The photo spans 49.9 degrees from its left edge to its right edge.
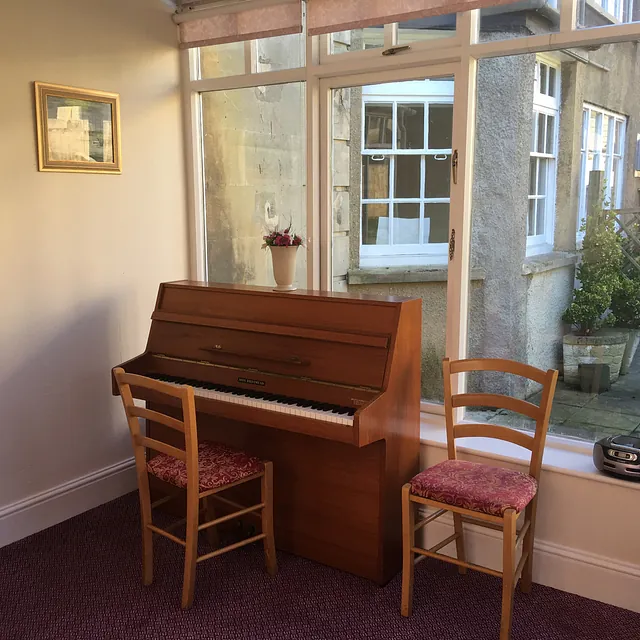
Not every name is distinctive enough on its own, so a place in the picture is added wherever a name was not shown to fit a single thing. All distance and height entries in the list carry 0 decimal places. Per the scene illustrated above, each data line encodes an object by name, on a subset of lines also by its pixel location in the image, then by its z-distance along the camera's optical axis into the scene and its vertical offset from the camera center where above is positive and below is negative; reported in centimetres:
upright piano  270 -79
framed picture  318 +36
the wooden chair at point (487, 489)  238 -102
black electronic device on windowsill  259 -95
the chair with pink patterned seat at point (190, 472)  253 -104
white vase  318 -29
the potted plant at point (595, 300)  285 -41
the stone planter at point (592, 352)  288 -63
